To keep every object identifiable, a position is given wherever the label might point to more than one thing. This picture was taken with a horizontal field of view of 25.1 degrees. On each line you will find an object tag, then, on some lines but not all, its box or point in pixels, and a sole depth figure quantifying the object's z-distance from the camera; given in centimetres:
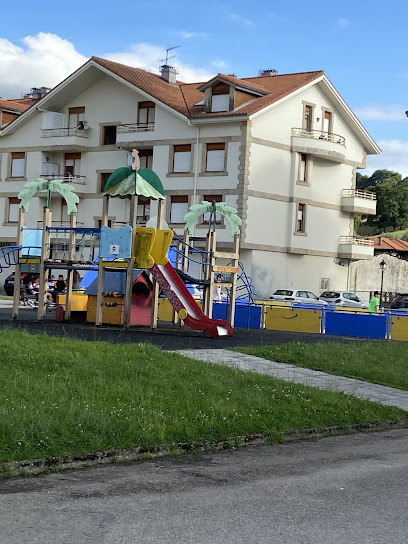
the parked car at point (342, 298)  4900
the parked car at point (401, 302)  4886
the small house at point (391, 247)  8412
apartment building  5262
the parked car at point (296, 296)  4781
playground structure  2641
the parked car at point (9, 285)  5203
